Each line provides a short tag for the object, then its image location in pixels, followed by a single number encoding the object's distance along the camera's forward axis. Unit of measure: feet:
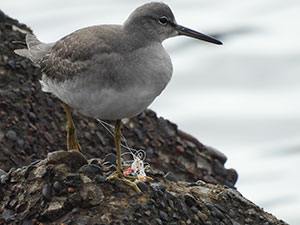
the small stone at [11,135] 57.98
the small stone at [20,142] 58.34
